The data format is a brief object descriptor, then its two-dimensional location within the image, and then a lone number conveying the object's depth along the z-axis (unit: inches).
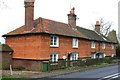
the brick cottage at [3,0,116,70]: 644.1
